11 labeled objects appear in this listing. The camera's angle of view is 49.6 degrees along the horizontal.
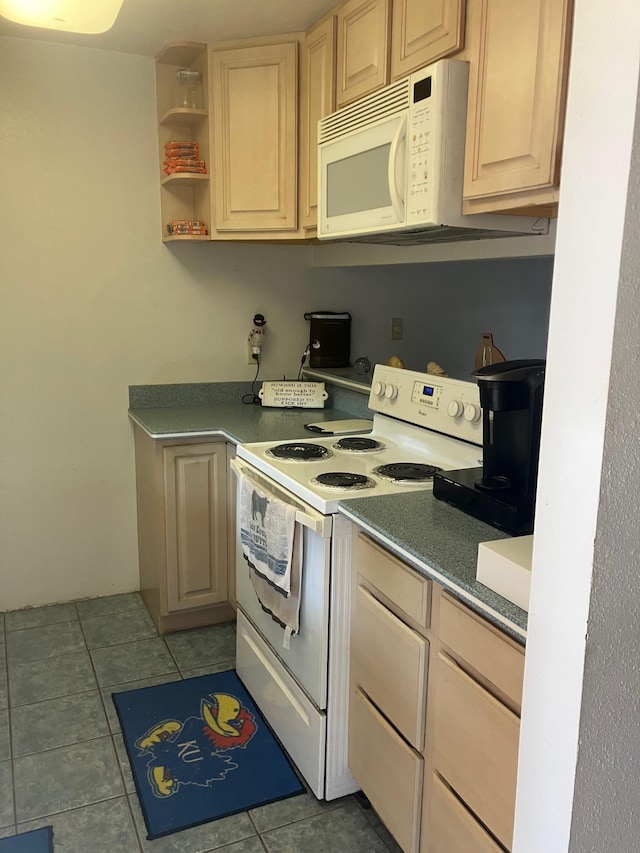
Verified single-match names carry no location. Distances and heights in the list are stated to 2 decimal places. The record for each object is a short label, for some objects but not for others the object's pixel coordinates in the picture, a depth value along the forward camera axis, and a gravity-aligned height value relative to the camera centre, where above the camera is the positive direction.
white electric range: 1.82 -0.56
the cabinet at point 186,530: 2.75 -0.93
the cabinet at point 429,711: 1.27 -0.85
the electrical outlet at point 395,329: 3.49 -0.13
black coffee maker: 1.51 -0.31
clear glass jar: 2.82 +0.84
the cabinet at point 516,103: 1.52 +0.47
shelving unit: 2.77 +0.70
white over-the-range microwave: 1.81 +0.39
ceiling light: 1.67 +0.69
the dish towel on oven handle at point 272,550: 1.94 -0.73
